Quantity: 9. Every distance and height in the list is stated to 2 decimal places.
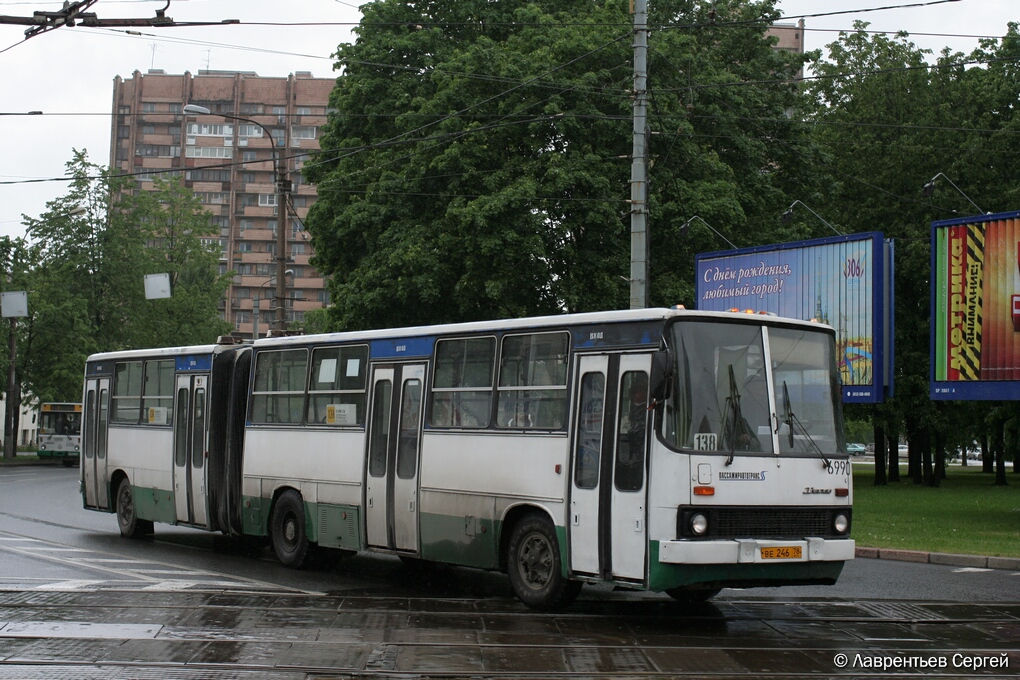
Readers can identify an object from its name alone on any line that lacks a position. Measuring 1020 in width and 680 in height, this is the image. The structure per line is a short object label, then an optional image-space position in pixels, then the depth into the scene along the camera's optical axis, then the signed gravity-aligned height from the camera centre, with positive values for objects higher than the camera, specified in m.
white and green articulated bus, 10.98 -0.37
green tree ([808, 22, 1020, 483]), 41.75 +8.87
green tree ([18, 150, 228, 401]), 60.88 +5.75
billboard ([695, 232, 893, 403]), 23.36 +2.45
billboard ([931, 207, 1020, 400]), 22.08 +1.98
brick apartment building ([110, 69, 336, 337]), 119.31 +23.86
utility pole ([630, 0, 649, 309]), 19.19 +3.64
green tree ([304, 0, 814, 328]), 31.77 +6.19
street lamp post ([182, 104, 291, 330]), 27.16 +4.07
